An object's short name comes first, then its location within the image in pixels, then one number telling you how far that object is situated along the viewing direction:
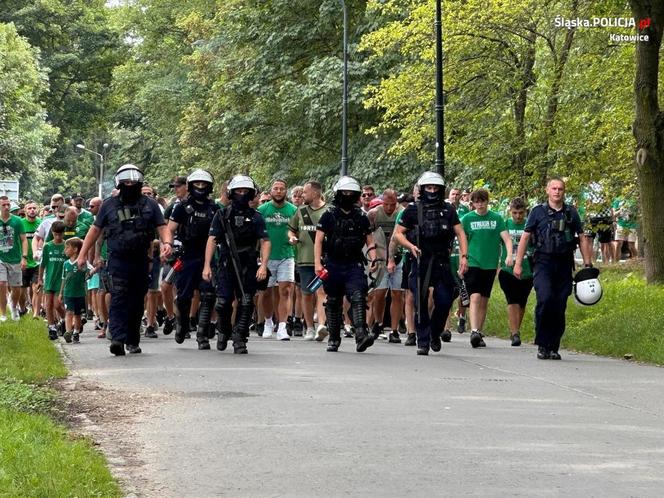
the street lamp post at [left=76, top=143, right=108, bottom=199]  109.86
